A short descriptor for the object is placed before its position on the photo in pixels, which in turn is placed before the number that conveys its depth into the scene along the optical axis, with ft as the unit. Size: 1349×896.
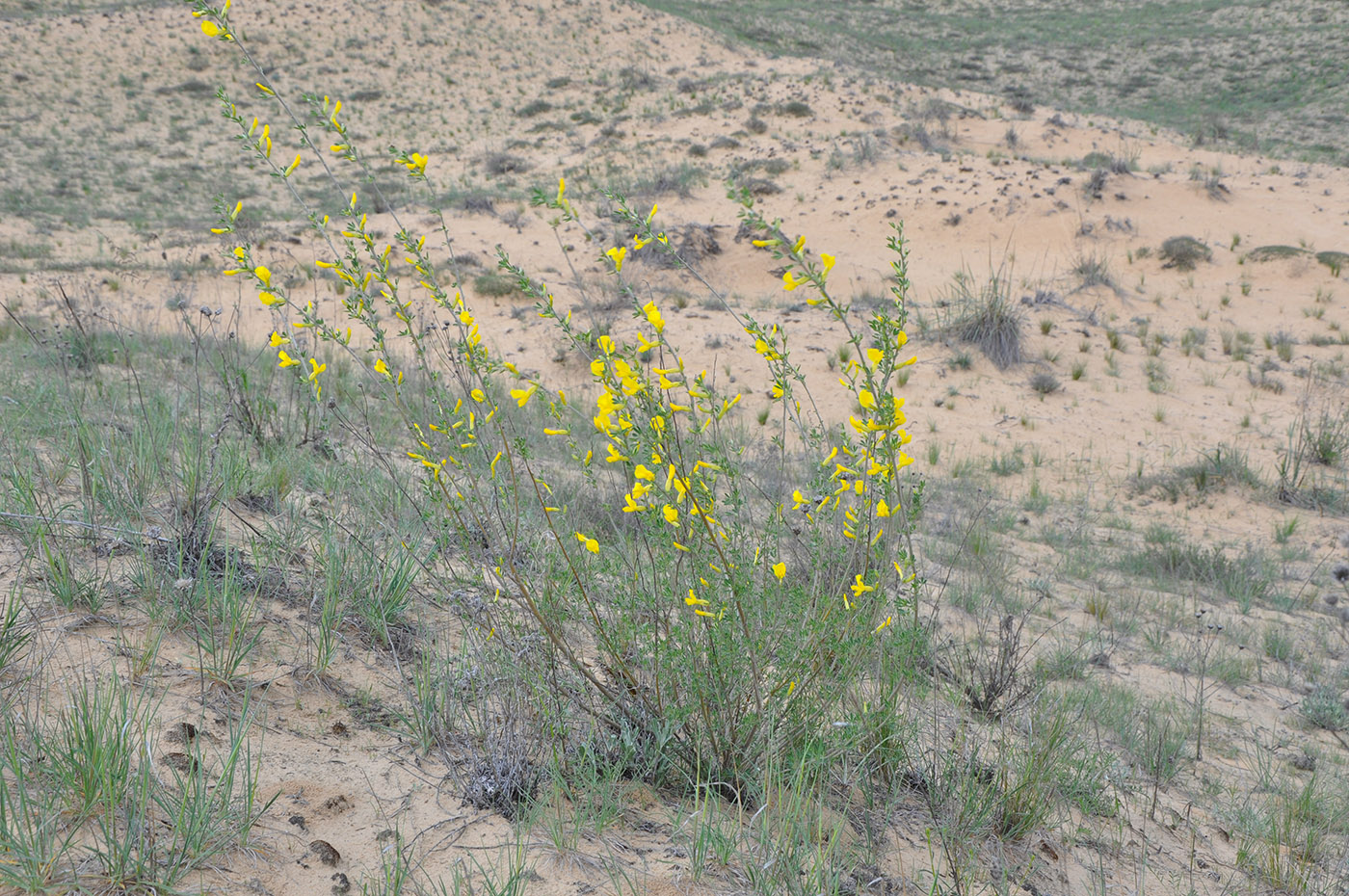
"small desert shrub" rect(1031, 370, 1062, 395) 29.01
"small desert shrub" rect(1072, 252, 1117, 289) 36.91
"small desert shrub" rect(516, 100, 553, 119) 75.61
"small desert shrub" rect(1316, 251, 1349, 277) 37.06
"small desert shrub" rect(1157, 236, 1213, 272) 38.50
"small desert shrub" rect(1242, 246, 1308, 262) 38.22
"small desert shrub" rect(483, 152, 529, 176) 62.54
